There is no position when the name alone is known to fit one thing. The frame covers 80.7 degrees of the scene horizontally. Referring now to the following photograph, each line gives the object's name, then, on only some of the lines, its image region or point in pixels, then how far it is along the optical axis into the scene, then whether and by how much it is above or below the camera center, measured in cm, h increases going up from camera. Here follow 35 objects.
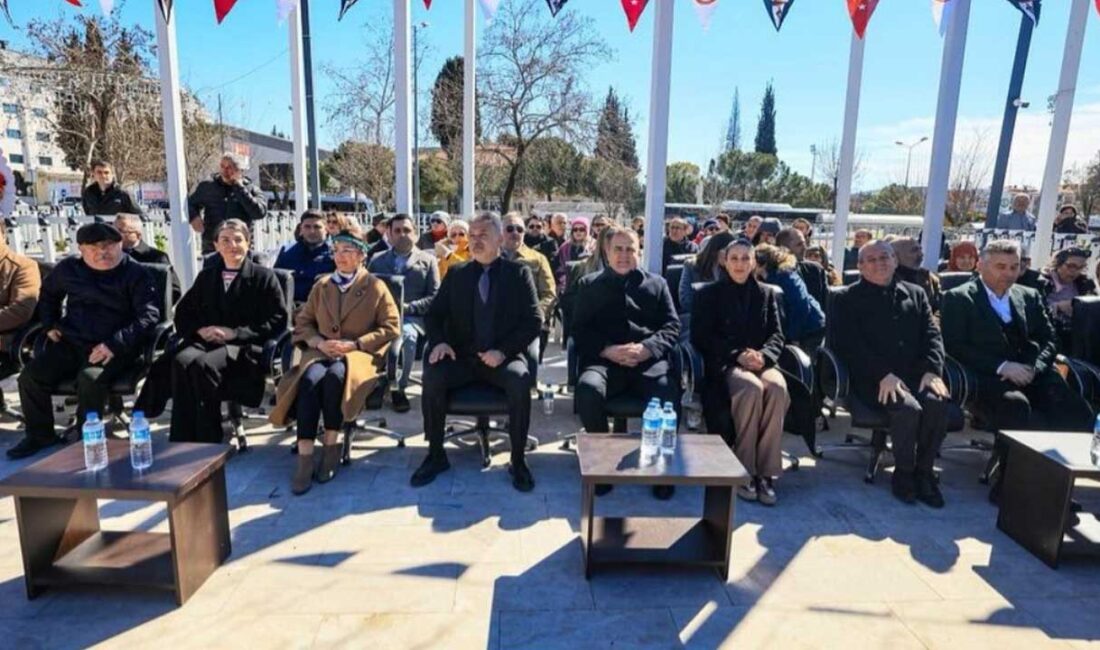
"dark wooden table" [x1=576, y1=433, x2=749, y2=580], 242 -116
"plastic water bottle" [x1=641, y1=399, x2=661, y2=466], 266 -87
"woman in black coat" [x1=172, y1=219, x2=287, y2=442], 347 -72
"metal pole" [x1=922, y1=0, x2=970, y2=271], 494 +73
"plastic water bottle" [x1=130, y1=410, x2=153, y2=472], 236 -87
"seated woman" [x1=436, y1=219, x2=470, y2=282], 514 -26
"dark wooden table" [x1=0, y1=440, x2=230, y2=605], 220 -117
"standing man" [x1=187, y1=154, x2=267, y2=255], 542 +7
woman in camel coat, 339 -77
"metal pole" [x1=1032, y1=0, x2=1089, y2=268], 545 +112
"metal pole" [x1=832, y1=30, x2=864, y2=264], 557 +88
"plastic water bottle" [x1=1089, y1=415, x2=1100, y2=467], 269 -92
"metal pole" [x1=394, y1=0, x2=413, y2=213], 519 +86
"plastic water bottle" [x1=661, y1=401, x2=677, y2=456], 271 -90
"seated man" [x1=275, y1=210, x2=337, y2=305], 474 -35
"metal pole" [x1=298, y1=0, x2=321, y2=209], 684 +121
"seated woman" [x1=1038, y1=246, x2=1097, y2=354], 467 -36
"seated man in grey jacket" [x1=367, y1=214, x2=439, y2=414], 459 -41
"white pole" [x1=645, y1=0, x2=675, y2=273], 452 +63
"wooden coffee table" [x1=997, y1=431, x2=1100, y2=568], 264 -112
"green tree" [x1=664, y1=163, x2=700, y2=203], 4047 +199
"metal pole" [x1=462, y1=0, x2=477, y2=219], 566 +89
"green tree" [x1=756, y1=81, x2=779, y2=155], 6431 +956
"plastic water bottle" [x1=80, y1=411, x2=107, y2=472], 234 -87
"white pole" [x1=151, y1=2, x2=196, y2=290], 496 +48
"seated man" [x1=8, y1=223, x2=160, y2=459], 360 -69
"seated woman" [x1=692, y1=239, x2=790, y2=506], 331 -76
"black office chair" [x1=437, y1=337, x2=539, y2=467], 342 -98
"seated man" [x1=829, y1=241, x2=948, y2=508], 335 -70
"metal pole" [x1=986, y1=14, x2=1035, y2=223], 809 +160
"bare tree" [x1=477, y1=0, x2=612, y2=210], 1465 +271
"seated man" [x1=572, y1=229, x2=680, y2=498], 356 -58
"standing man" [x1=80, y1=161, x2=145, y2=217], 585 +8
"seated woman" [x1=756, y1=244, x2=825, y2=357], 413 -42
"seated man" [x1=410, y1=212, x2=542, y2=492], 354 -59
